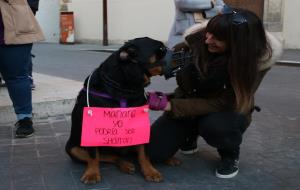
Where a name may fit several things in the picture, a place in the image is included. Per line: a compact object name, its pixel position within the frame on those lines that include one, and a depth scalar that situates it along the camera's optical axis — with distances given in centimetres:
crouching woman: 354
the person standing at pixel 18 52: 443
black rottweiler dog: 340
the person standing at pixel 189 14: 517
